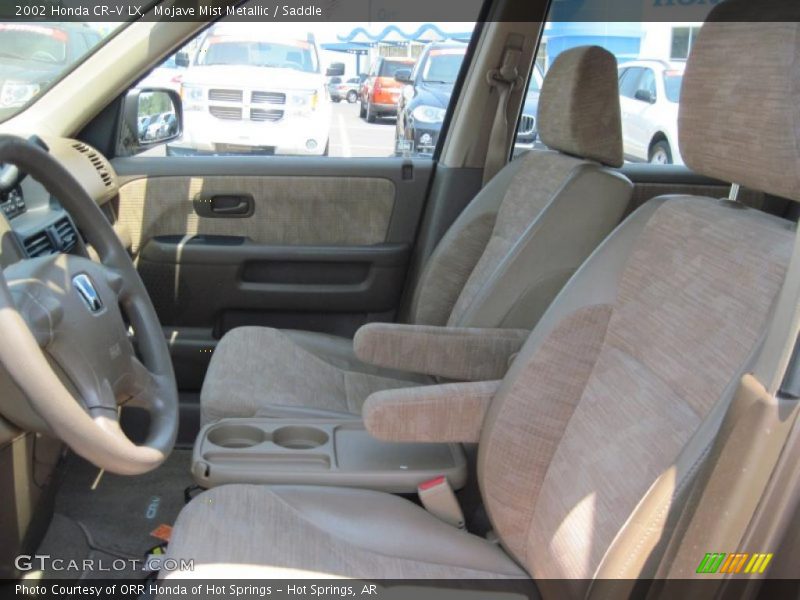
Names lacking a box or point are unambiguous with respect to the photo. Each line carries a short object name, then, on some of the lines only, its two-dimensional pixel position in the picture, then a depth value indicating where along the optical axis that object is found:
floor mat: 2.22
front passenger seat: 2.06
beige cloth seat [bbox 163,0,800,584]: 1.21
